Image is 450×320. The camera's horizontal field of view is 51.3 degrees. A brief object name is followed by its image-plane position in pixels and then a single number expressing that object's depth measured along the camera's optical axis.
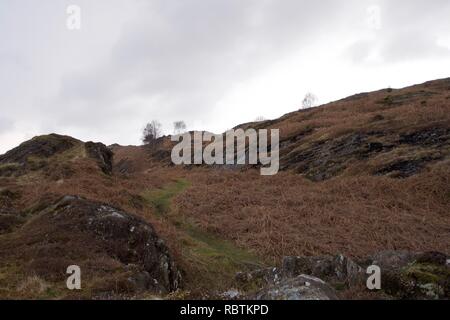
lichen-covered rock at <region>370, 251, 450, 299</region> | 10.64
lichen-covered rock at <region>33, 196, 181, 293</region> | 16.20
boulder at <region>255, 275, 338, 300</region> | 8.79
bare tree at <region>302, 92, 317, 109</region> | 146.65
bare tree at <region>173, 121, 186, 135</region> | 162.88
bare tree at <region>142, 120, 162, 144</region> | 110.08
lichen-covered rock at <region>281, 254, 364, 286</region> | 12.12
